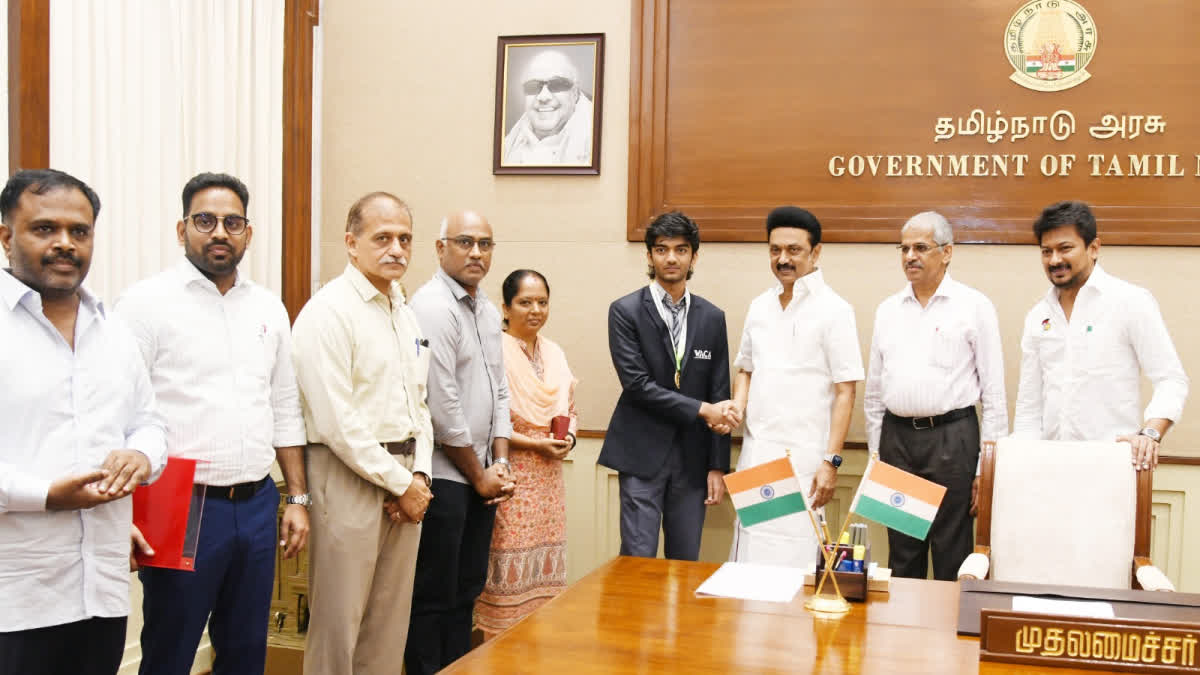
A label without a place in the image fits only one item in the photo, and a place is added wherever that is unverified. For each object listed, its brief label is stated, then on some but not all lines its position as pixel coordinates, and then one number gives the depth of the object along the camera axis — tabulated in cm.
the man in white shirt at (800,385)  366
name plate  183
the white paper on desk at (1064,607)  200
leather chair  281
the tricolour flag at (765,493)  241
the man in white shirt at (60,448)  199
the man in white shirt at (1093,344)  325
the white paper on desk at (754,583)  233
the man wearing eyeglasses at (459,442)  326
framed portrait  441
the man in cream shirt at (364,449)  280
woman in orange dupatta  365
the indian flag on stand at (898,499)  232
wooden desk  185
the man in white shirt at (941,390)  358
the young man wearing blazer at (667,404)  376
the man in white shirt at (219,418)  251
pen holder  230
